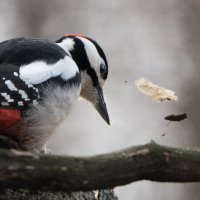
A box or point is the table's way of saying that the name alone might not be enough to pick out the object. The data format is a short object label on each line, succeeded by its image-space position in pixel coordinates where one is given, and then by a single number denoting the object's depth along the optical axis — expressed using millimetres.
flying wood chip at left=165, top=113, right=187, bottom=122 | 4623
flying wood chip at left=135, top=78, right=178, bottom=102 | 5602
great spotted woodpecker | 4668
